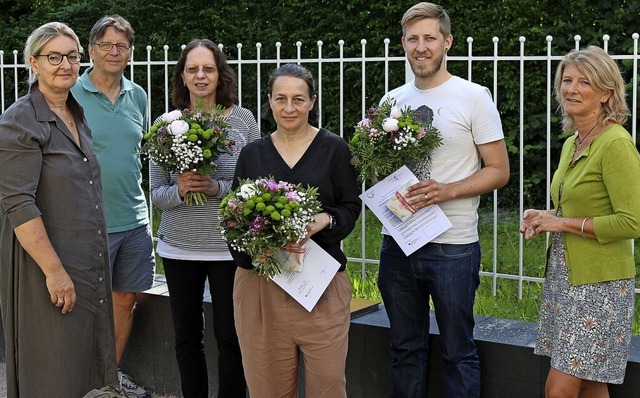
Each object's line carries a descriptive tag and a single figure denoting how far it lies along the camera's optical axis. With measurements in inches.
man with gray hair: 188.2
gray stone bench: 166.2
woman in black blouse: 150.6
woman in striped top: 173.2
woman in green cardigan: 136.5
